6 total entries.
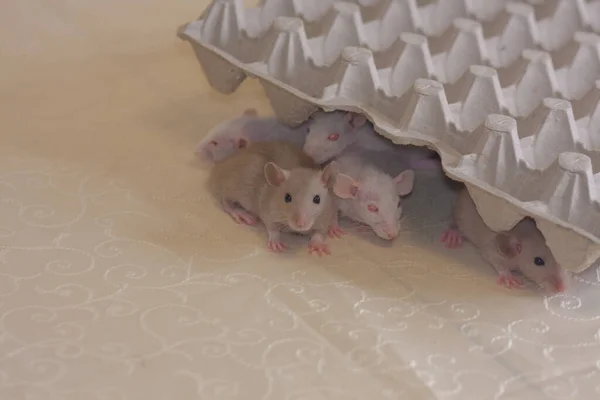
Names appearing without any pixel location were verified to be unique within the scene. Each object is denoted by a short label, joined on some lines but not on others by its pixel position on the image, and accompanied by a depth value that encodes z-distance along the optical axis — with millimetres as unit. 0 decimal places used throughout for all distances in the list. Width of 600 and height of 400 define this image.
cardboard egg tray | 815
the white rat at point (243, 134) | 949
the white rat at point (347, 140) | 933
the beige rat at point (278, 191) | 874
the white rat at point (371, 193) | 884
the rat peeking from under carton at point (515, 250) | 848
